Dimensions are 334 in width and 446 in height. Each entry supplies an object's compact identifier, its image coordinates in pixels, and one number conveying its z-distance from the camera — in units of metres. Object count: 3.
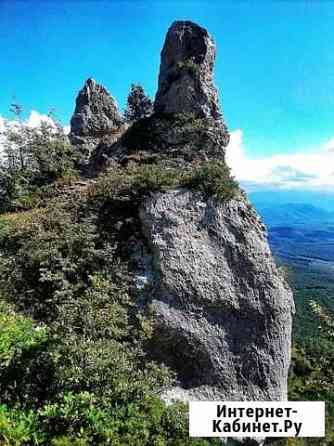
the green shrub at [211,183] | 13.29
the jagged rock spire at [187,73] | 18.41
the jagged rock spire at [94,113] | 26.12
